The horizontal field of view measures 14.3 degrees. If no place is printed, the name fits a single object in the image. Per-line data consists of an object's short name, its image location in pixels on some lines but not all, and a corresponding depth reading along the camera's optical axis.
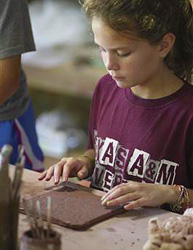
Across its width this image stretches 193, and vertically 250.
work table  1.44
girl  1.68
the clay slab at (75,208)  1.52
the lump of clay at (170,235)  1.31
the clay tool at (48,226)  1.24
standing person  1.94
